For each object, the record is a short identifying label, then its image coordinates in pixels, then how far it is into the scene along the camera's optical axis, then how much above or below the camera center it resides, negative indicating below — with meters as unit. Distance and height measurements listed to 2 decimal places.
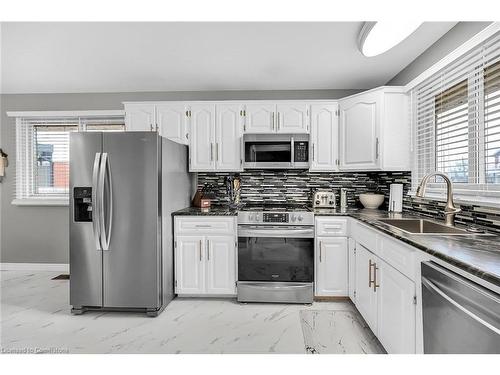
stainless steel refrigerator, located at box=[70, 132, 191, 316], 2.44 -0.31
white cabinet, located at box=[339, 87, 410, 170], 2.81 +0.57
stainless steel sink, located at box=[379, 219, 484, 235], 1.93 -0.30
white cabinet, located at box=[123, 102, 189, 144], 3.20 +0.77
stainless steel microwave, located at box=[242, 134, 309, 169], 3.10 +0.38
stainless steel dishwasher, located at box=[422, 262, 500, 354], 0.95 -0.49
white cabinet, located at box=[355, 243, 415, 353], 1.57 -0.76
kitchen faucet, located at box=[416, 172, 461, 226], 1.91 -0.14
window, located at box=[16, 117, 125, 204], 3.79 +0.43
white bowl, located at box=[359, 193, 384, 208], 3.18 -0.16
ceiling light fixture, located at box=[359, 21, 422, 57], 1.78 +1.04
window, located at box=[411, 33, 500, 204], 1.80 +0.46
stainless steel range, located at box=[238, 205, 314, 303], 2.73 -0.70
